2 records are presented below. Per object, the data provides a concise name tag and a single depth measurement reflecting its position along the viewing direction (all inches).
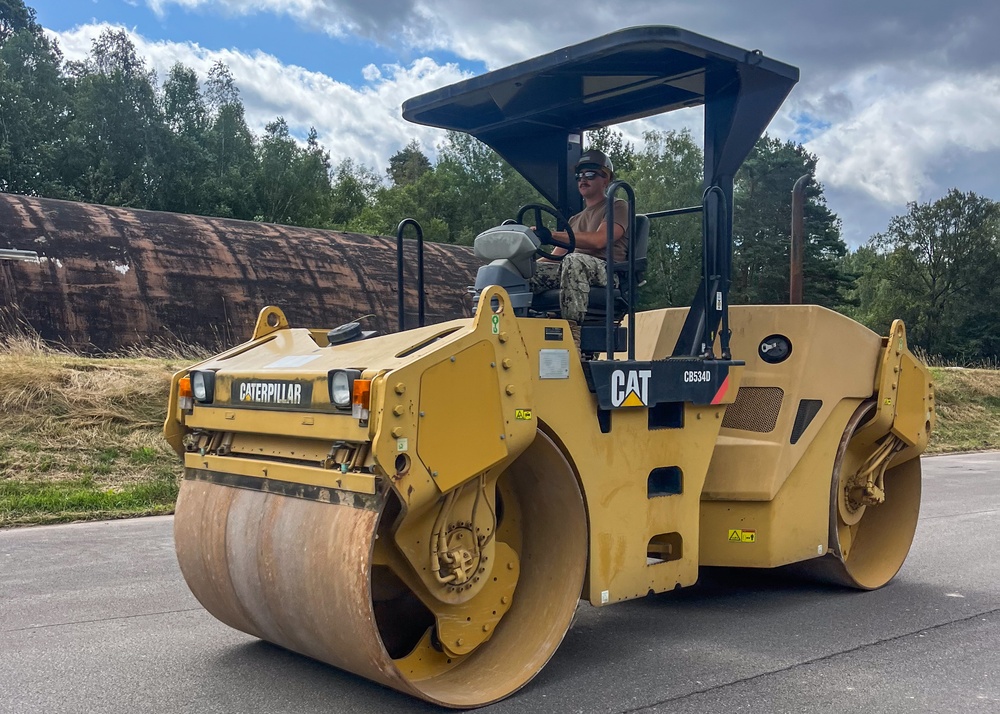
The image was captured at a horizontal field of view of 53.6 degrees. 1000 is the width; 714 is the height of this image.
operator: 184.9
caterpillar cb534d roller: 139.9
